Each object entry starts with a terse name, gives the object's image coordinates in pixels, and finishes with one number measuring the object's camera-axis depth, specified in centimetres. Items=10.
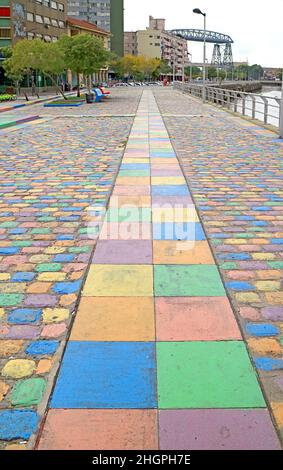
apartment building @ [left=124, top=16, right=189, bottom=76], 16238
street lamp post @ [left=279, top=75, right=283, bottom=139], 1499
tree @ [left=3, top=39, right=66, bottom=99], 3638
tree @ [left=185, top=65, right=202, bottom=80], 15858
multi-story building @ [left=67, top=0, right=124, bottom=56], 13625
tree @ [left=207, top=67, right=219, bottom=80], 15325
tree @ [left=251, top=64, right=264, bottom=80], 17210
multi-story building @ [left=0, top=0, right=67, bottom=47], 5700
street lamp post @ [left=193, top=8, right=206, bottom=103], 3634
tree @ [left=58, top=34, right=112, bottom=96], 3931
